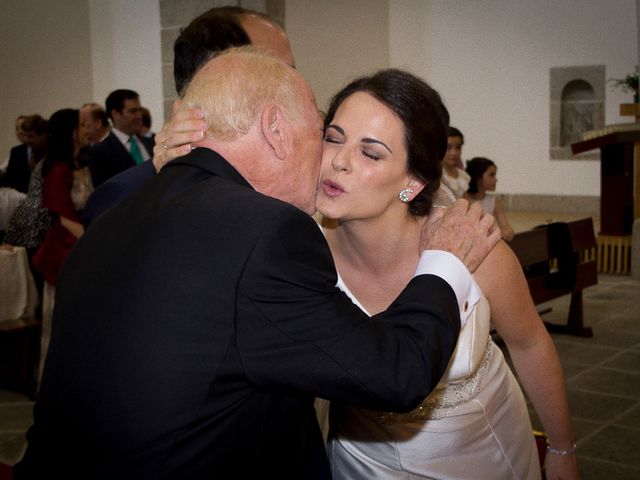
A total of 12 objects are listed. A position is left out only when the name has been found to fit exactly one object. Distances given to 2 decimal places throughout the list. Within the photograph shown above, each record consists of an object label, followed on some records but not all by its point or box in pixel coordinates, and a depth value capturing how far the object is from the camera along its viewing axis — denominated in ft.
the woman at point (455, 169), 19.61
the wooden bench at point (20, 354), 16.80
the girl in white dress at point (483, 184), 21.95
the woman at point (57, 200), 15.99
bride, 6.77
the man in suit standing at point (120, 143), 17.06
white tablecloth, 16.69
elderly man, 4.16
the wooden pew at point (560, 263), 19.44
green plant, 34.09
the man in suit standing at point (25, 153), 22.63
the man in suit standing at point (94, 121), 20.33
